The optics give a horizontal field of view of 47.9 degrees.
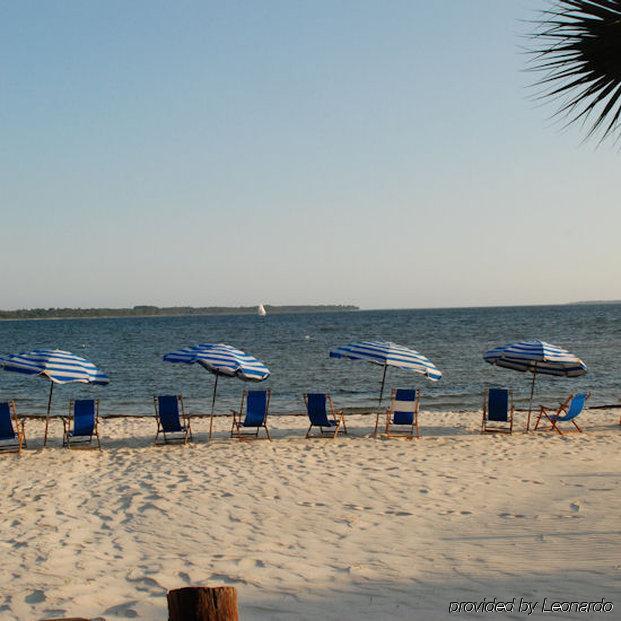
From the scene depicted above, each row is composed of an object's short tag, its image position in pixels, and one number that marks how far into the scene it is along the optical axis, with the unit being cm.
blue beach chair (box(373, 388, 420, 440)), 1167
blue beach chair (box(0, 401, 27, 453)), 1044
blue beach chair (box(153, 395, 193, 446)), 1130
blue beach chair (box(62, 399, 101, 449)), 1098
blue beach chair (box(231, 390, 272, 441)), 1159
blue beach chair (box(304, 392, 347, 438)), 1158
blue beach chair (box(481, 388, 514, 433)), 1212
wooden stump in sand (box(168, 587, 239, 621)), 231
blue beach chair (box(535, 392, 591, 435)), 1202
